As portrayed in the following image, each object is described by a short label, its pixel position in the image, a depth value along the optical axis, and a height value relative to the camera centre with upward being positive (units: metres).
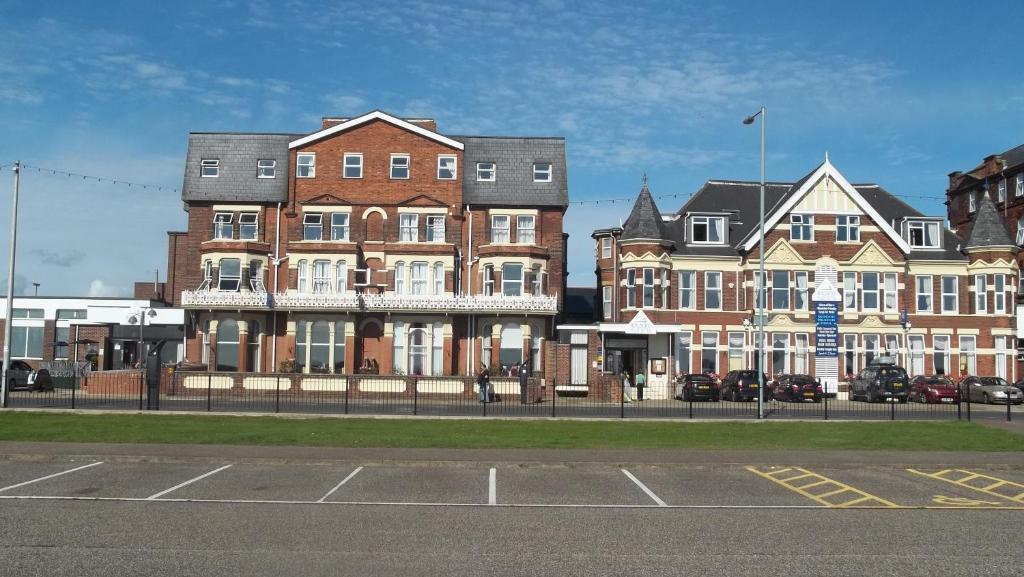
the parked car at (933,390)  42.12 -1.94
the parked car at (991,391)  42.59 -2.01
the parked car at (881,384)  43.10 -1.76
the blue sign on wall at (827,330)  44.66 +0.81
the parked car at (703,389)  42.66 -2.01
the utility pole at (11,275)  32.00 +2.34
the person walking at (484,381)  36.88 -1.53
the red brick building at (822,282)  50.09 +3.28
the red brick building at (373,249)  47.75 +4.98
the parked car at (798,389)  42.31 -1.99
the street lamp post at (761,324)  31.95 +0.80
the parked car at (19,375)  43.09 -1.69
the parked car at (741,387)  43.19 -1.91
